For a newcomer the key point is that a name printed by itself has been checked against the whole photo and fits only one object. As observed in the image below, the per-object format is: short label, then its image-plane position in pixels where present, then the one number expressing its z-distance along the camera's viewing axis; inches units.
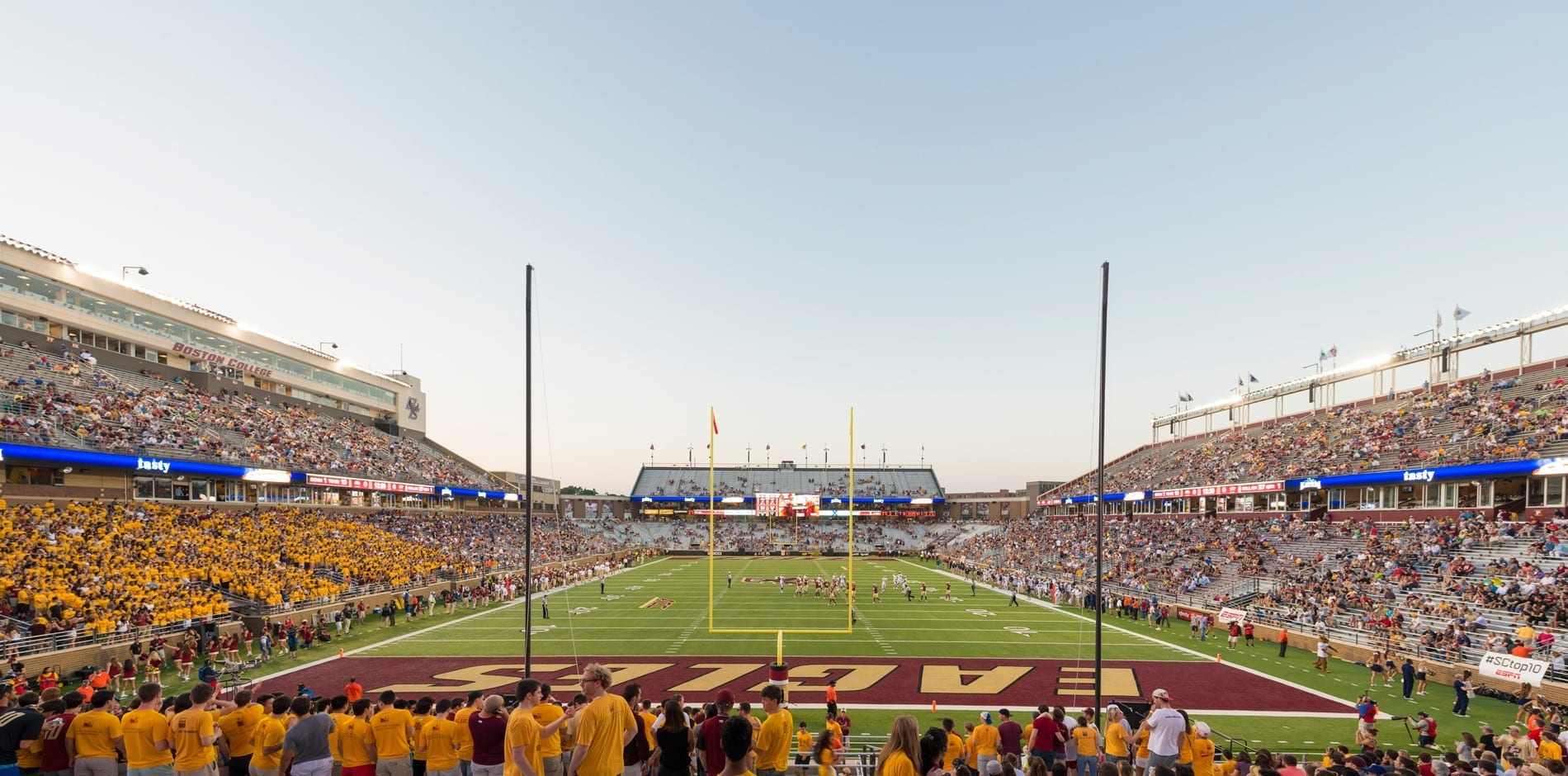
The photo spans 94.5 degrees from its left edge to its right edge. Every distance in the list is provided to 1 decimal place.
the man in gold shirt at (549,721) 252.8
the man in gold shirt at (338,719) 306.4
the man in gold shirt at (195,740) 266.4
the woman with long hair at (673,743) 217.5
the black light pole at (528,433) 516.1
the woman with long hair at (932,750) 185.3
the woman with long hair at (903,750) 178.1
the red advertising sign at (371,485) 1553.9
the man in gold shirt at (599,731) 211.6
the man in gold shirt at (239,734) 309.1
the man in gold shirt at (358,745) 305.3
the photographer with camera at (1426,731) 565.3
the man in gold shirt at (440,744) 309.1
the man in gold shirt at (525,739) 218.4
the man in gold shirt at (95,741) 277.7
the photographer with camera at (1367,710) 557.9
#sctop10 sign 694.5
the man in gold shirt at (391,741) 311.6
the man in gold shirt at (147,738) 269.7
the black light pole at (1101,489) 449.4
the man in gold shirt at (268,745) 285.3
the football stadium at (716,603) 311.7
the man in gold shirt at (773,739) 267.6
